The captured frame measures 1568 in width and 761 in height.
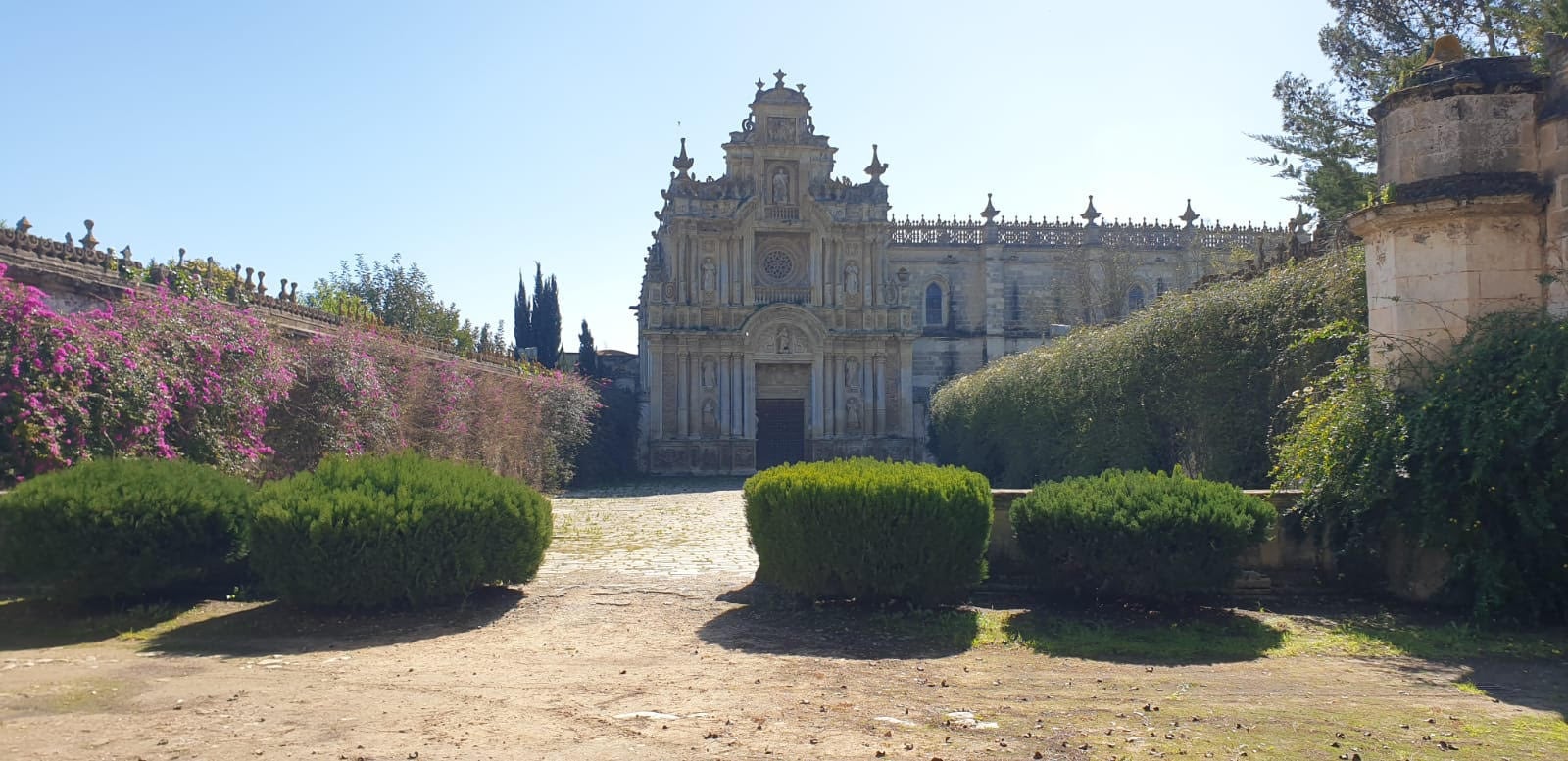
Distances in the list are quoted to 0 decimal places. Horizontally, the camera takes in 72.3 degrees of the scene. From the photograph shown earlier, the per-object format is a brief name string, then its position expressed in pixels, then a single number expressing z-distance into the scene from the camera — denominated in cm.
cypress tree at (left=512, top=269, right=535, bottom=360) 5212
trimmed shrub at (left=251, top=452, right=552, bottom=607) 871
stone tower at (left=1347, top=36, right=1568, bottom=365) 872
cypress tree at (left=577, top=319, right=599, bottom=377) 4397
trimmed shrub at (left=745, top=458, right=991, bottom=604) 869
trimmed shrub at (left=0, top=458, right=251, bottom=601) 866
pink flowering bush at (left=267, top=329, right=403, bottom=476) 1584
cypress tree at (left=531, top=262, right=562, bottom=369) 5119
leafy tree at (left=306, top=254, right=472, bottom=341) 4619
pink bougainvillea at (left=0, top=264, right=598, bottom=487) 1052
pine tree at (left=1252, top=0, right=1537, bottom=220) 2141
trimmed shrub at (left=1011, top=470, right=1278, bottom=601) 829
